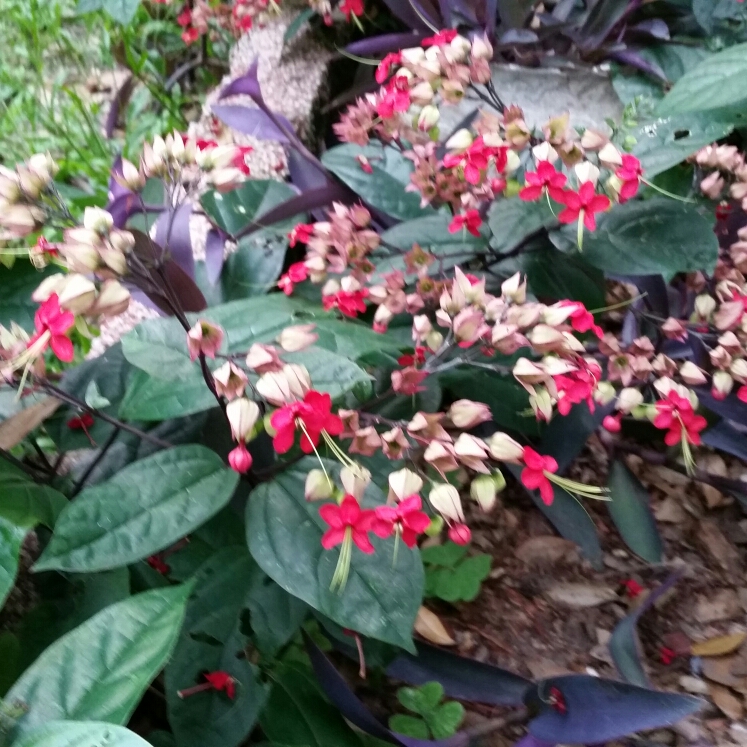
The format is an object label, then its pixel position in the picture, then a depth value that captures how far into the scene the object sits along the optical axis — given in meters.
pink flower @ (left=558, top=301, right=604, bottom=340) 0.55
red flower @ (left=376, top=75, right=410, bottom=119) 0.75
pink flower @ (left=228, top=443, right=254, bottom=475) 0.46
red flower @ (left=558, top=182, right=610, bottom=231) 0.58
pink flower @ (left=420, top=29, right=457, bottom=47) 0.79
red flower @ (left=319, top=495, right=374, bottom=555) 0.43
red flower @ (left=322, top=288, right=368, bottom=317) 0.71
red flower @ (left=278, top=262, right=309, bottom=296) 0.76
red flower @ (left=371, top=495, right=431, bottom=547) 0.43
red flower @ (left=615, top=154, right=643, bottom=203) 0.60
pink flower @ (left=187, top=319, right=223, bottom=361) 0.45
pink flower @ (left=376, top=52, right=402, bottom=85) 0.81
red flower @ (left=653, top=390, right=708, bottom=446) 0.67
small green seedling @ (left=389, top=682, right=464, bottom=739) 0.70
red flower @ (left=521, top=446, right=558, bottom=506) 0.49
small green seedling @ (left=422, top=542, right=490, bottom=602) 0.85
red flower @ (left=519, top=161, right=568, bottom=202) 0.59
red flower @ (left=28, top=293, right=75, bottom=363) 0.43
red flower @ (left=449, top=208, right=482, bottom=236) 0.73
